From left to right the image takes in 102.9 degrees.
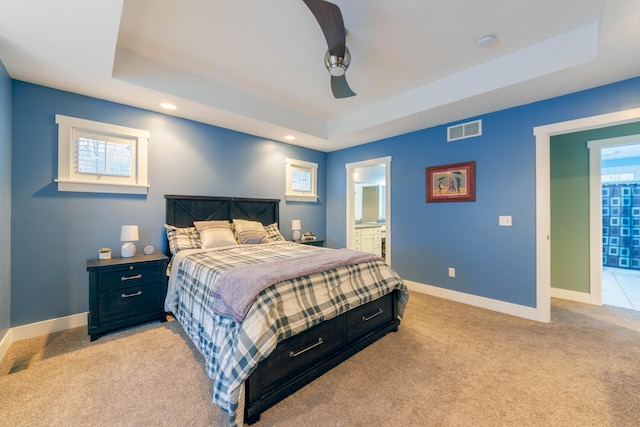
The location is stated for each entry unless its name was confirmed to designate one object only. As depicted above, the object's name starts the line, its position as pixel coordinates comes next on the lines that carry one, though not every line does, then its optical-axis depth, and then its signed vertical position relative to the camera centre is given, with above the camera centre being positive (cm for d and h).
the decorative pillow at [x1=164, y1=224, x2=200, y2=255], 308 -30
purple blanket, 166 -46
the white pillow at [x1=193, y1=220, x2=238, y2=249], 321 -26
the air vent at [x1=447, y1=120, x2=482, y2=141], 343 +115
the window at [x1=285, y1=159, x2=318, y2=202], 476 +65
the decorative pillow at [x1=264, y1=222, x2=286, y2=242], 406 -30
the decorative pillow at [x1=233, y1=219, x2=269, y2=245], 358 -26
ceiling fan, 169 +132
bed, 153 -75
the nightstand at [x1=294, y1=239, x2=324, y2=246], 442 -50
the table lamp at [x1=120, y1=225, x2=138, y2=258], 287 -27
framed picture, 349 +44
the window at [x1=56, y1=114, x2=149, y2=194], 271 +66
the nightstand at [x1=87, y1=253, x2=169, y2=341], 247 -80
